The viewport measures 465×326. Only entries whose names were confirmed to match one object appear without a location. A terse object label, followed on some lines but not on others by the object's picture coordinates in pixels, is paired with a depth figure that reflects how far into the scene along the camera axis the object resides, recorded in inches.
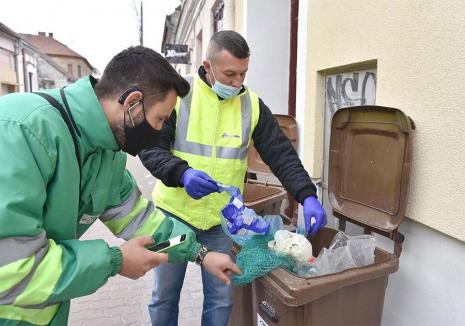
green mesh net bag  67.6
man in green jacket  44.2
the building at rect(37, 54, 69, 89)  1646.2
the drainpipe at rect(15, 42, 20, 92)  1080.8
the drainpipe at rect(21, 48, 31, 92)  1151.6
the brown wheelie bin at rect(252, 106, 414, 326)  63.6
